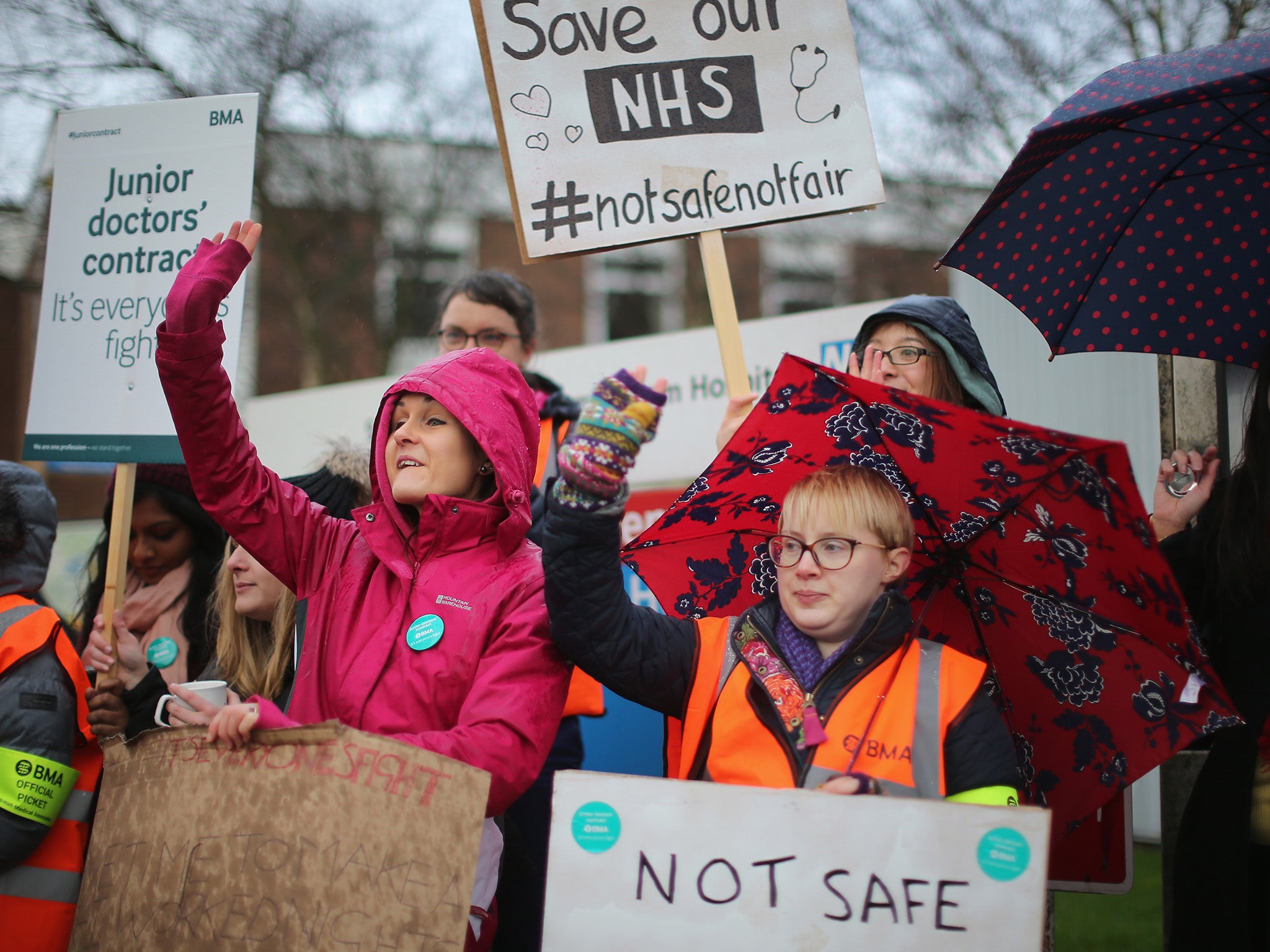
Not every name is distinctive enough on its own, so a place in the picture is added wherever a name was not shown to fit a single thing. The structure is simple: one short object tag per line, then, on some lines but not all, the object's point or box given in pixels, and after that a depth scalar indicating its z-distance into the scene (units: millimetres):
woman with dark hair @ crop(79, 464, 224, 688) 3684
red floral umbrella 2139
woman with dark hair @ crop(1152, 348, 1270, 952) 2576
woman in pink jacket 2342
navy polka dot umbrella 2840
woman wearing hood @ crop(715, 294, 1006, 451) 2975
